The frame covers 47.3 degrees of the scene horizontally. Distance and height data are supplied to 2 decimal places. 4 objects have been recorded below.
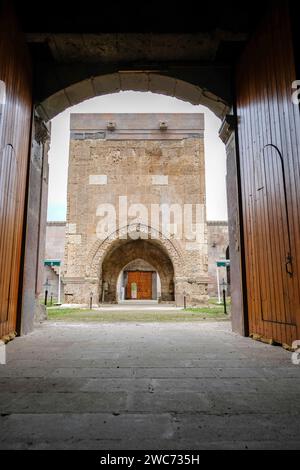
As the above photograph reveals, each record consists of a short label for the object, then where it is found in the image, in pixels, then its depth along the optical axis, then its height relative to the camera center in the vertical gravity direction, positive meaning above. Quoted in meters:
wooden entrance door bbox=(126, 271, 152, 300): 29.47 +0.69
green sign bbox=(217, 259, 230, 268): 19.80 +1.59
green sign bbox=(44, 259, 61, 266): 19.22 +1.63
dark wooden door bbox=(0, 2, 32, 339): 3.47 +1.50
